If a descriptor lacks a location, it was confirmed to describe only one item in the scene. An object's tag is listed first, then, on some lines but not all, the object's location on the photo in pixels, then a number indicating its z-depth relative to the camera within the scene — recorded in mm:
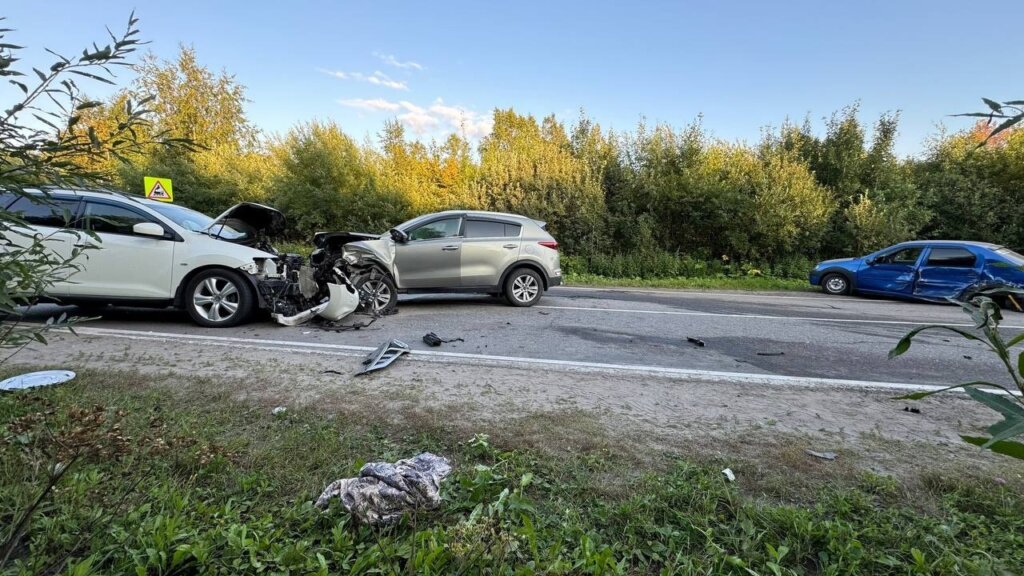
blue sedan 10289
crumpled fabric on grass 2184
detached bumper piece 6629
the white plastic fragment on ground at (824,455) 2920
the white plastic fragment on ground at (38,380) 3486
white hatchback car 5992
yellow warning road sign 11820
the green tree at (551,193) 15747
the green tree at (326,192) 16047
